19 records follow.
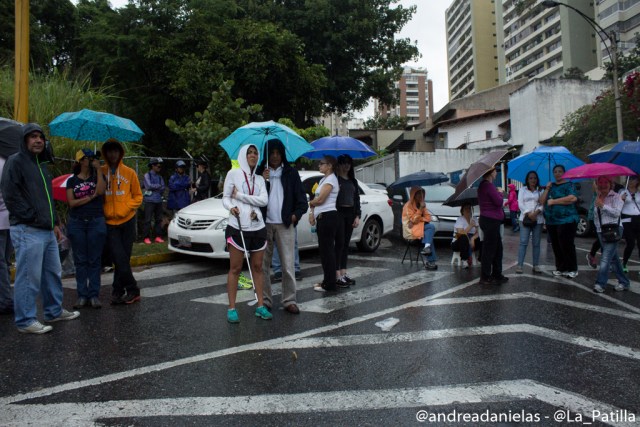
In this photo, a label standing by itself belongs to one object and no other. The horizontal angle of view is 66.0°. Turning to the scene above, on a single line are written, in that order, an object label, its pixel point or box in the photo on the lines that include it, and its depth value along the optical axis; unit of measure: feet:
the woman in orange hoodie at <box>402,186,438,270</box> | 28.50
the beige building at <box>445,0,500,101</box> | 317.63
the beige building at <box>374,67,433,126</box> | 501.97
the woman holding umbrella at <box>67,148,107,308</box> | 18.63
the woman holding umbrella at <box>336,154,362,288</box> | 22.83
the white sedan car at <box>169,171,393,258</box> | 26.48
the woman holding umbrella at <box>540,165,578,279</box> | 24.97
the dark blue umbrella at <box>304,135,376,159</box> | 25.43
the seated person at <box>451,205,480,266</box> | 28.27
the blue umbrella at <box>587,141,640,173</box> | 24.99
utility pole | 25.64
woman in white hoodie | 16.69
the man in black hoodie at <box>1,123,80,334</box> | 15.62
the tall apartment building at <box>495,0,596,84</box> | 229.45
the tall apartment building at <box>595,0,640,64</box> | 178.91
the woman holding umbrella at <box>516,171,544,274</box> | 26.37
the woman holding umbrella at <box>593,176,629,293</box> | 21.62
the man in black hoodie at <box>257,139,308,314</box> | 18.07
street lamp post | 52.74
